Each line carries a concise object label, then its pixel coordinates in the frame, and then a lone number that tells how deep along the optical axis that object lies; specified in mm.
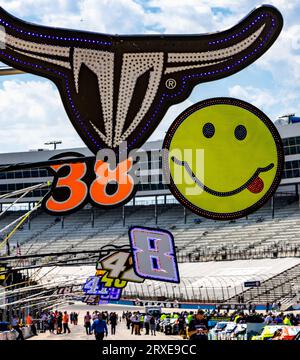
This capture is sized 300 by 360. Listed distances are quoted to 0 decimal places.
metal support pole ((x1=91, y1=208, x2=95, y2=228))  66238
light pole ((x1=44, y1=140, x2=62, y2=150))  82062
